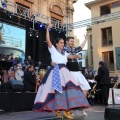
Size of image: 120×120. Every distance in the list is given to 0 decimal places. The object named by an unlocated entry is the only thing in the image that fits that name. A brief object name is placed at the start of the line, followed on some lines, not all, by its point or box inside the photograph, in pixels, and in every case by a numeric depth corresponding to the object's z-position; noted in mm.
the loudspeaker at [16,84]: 6426
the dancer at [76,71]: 4707
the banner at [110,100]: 8462
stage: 5963
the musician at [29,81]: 7887
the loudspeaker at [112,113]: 3105
